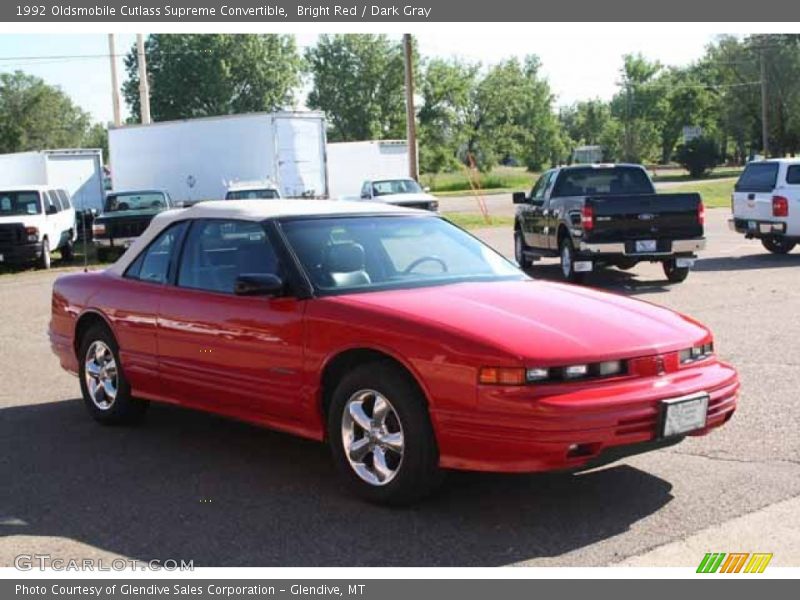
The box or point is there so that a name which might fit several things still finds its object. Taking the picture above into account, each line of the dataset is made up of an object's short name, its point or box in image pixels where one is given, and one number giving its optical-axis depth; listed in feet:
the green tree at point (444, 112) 277.44
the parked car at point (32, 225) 70.95
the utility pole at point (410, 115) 115.24
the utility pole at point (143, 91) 123.03
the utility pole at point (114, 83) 131.34
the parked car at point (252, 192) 75.97
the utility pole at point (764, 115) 221.74
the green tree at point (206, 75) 260.83
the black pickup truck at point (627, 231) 49.52
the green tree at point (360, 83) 289.53
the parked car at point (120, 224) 74.18
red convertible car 15.93
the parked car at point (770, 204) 60.90
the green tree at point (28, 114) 287.28
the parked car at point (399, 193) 96.02
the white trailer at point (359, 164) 149.18
